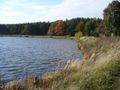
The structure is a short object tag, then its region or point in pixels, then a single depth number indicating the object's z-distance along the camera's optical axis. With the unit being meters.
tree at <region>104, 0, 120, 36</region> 21.54
